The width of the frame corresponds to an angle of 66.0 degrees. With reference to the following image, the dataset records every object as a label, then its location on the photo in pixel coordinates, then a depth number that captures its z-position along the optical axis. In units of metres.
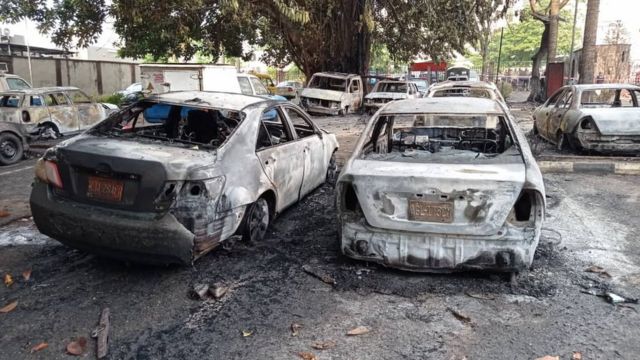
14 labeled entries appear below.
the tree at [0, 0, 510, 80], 14.70
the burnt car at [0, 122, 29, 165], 9.51
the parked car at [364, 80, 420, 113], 19.58
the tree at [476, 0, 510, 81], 17.00
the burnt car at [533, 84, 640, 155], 8.48
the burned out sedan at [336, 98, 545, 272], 3.68
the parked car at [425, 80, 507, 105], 10.62
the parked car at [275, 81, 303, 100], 29.88
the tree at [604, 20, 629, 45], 36.14
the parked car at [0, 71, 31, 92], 14.02
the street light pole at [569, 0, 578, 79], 23.85
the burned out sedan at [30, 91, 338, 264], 3.66
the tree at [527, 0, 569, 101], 25.81
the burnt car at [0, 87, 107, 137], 11.74
